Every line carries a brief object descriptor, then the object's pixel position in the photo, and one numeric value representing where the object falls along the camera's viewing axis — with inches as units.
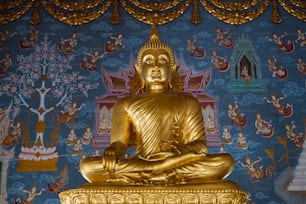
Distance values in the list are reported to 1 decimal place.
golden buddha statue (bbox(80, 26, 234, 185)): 140.5
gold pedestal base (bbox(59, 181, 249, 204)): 127.0
